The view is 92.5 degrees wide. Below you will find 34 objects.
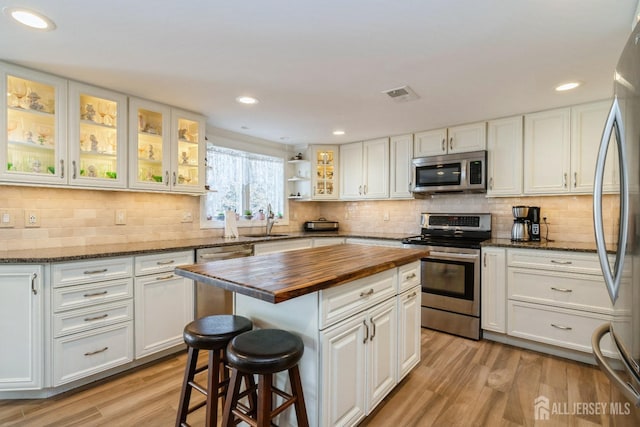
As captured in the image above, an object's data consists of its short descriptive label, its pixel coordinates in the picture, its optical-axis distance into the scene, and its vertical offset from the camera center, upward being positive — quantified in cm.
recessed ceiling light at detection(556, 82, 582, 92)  243 +103
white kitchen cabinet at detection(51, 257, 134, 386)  209 -76
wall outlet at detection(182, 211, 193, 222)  342 -5
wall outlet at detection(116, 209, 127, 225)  288 -5
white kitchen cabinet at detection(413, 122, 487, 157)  345 +87
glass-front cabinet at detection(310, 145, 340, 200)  462 +62
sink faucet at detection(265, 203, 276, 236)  421 -11
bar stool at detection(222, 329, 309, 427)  126 -64
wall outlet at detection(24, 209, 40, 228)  239 -5
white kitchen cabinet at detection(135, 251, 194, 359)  246 -77
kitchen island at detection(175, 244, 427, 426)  146 -56
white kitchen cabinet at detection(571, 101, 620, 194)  282 +68
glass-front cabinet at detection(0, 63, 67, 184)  216 +63
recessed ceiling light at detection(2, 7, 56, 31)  156 +103
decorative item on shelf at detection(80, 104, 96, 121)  254 +83
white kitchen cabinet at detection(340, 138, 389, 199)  425 +62
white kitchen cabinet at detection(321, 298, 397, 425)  152 -85
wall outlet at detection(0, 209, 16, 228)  229 -6
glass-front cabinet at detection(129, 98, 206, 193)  278 +63
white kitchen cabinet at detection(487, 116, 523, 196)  322 +61
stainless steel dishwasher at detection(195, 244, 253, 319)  284 -79
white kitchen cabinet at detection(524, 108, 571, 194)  299 +62
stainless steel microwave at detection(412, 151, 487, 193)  342 +47
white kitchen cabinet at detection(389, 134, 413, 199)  400 +62
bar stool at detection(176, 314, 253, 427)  150 -70
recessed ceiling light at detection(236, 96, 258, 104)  277 +104
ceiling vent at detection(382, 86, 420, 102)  254 +102
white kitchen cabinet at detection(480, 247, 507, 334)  299 -77
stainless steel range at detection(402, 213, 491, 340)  311 -71
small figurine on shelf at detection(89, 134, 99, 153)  259 +59
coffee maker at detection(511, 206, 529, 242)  320 -13
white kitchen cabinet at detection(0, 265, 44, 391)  199 -76
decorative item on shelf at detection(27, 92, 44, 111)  229 +82
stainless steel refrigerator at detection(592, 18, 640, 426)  92 -13
